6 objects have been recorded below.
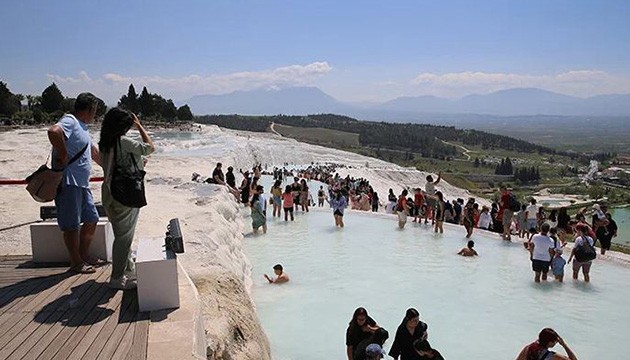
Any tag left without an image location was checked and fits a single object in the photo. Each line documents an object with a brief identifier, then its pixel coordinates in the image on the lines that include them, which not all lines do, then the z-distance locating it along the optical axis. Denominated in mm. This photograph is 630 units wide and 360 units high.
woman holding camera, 4238
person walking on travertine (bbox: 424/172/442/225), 13859
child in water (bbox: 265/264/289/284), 9531
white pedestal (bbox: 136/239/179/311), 4129
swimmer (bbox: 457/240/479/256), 11475
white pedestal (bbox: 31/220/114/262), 5238
